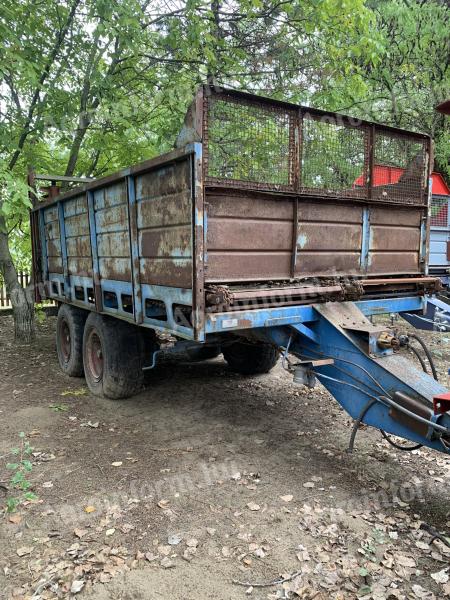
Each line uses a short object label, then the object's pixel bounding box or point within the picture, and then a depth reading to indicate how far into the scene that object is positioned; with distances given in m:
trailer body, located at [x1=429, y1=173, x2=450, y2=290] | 9.05
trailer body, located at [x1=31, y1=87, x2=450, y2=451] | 3.44
